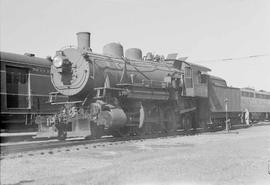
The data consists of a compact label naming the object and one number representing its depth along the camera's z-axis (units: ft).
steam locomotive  46.73
